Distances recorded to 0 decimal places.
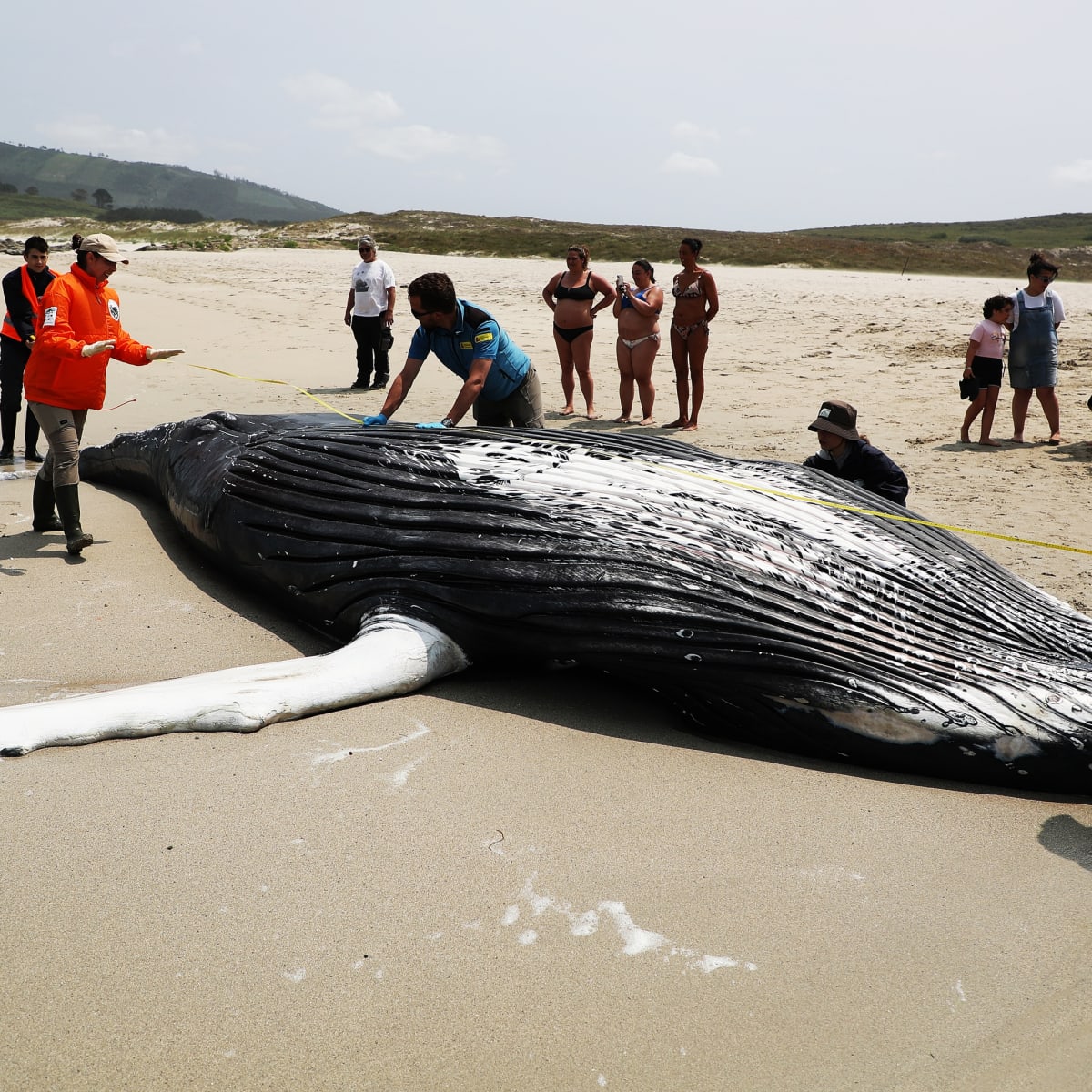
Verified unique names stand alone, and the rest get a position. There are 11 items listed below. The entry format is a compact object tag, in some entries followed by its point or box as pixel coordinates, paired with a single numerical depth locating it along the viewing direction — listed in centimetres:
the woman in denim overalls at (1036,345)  1020
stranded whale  384
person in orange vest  857
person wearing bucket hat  579
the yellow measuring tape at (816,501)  490
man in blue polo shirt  605
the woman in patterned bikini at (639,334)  1082
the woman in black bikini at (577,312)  1129
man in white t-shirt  1280
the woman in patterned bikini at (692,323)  1062
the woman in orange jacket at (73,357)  602
